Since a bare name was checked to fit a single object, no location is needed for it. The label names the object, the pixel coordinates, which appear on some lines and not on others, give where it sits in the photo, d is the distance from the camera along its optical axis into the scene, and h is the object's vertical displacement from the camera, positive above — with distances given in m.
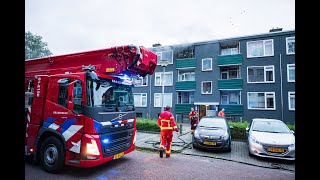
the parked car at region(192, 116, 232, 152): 8.53 -1.82
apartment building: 20.19 +1.75
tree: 34.22 +8.88
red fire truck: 5.44 -0.38
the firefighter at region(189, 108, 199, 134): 12.82 -1.58
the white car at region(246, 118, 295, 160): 7.34 -1.77
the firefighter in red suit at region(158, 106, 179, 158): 7.74 -1.33
